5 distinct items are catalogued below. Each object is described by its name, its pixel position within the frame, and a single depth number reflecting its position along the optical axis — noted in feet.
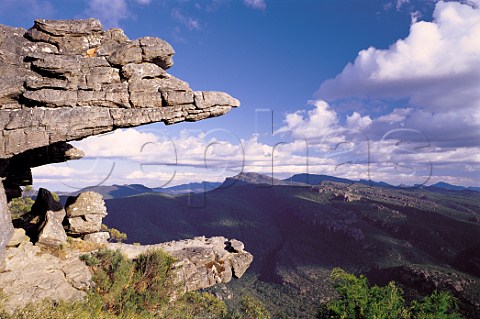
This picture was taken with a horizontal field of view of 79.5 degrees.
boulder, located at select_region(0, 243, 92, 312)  61.31
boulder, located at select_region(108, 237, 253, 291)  88.22
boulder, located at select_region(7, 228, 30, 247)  75.58
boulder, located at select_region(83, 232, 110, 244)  91.70
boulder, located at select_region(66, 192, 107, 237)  90.43
